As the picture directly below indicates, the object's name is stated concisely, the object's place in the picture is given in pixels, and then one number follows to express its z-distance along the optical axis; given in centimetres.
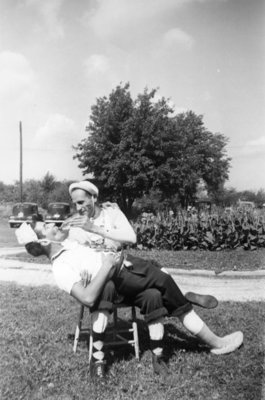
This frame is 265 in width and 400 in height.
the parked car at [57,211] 2764
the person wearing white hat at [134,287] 354
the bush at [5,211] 3433
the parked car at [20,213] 2603
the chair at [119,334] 393
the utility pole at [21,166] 3812
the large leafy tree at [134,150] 2945
